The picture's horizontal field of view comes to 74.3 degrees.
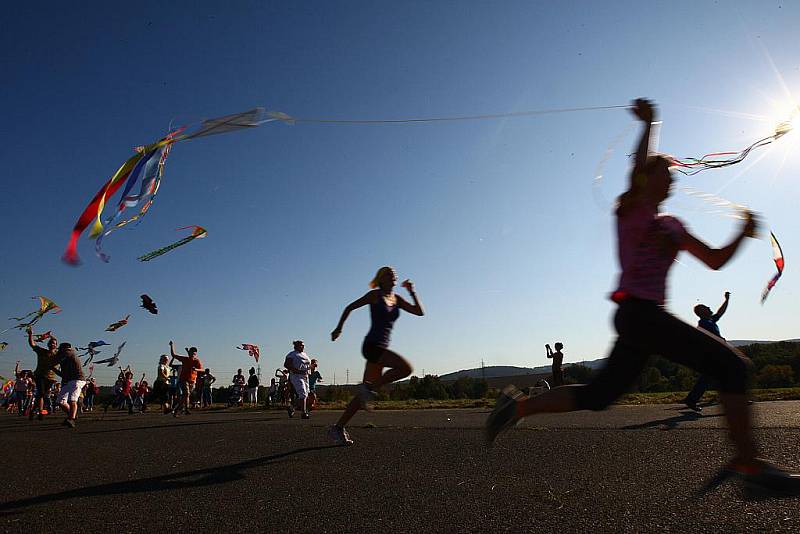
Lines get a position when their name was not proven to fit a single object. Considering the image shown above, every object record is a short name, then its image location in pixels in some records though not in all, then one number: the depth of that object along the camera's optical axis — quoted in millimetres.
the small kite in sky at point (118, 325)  12738
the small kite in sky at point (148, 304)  9453
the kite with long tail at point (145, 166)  4461
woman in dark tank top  5555
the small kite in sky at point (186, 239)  5496
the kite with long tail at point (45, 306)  9759
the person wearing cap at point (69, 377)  9870
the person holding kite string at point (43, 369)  11938
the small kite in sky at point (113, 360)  17469
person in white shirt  11031
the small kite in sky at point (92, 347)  15584
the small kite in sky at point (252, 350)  21484
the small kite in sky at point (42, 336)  12277
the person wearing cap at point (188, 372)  13336
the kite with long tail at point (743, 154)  4199
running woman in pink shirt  2525
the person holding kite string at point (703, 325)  8633
